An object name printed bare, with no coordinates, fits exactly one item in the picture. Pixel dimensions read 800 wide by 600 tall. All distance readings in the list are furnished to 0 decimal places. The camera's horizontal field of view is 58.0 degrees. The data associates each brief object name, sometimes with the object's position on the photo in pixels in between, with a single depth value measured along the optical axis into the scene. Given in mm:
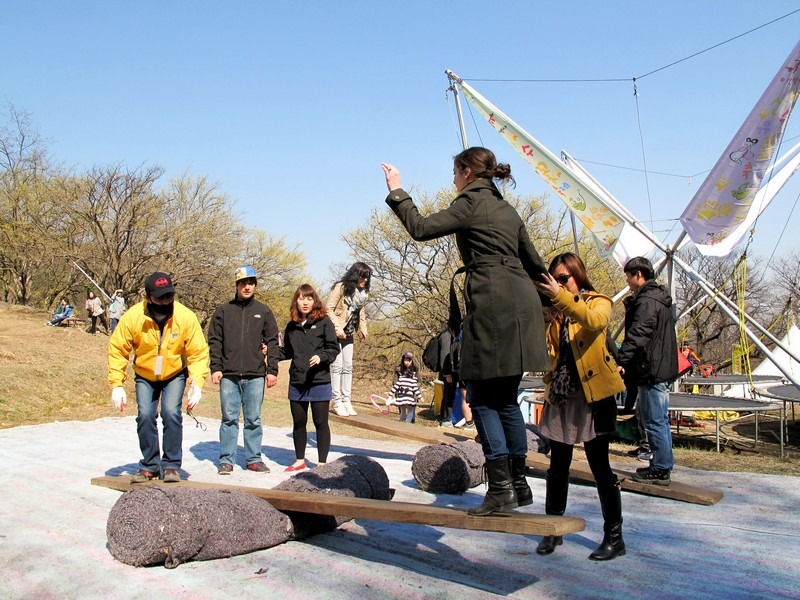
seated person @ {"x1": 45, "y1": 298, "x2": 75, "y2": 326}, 30125
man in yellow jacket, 6074
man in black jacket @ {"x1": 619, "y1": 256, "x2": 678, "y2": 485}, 6254
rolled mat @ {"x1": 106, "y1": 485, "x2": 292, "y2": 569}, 4121
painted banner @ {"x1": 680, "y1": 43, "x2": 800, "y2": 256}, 10148
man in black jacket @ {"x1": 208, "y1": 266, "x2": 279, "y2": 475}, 7145
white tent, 20838
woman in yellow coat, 4191
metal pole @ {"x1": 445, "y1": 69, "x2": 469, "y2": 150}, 14156
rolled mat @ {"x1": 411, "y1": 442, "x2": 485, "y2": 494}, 6266
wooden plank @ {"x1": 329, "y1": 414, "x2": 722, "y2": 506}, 5871
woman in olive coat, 3734
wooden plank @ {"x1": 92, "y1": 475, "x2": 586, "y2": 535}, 3537
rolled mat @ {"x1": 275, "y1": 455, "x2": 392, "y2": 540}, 4902
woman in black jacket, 7052
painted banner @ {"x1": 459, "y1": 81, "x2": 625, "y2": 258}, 15438
